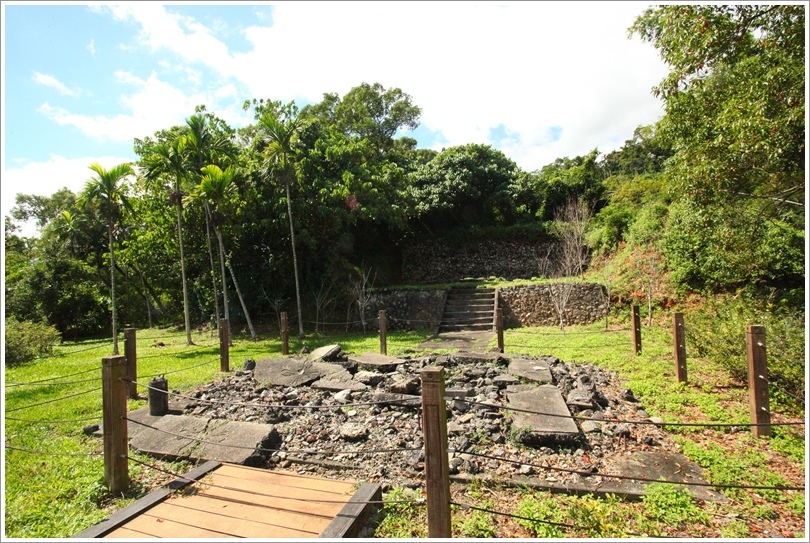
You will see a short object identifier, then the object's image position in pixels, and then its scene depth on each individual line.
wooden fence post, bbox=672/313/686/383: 6.15
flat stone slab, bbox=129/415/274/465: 4.20
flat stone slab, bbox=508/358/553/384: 6.22
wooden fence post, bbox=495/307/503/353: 8.59
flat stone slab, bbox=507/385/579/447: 4.17
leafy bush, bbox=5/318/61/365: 10.48
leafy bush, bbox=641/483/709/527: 3.04
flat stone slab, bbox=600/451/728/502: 3.44
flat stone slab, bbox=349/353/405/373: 7.19
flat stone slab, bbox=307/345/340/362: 7.71
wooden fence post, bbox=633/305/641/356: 7.99
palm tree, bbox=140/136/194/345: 11.65
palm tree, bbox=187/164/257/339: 11.48
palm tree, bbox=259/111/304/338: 12.29
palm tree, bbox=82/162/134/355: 10.59
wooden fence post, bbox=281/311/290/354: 9.25
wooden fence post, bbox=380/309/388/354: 9.06
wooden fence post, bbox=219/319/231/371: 8.02
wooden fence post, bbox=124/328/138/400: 6.39
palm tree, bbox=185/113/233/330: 11.89
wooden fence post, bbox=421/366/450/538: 2.61
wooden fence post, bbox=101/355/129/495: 3.60
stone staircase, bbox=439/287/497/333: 13.18
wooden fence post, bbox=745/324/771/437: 4.39
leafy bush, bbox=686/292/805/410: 5.13
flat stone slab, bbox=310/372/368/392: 6.08
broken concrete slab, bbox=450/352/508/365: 7.50
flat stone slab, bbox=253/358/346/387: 6.66
